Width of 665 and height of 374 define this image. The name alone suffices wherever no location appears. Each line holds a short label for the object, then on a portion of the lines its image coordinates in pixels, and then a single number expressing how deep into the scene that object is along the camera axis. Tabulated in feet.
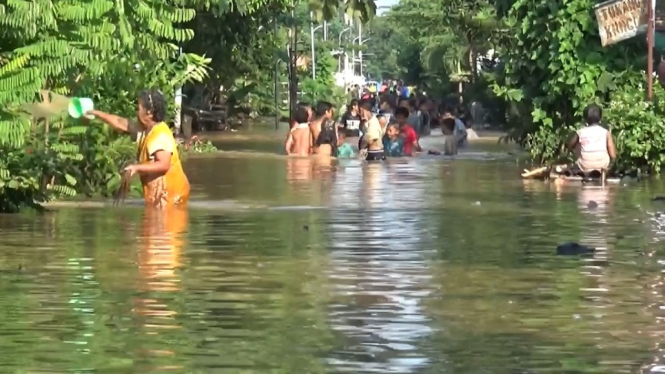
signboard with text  76.48
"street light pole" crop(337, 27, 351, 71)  398.97
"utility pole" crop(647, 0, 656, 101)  74.23
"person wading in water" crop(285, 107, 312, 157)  97.55
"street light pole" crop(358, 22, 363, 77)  477.20
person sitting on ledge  68.74
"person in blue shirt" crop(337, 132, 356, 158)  98.73
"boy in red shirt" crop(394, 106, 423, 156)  100.78
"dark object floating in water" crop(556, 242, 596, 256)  39.28
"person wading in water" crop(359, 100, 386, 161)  94.12
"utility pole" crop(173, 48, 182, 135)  108.64
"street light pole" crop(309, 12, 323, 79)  245.20
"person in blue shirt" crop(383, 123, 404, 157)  99.55
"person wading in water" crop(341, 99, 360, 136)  132.46
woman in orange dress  46.65
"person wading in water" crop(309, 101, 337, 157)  97.71
